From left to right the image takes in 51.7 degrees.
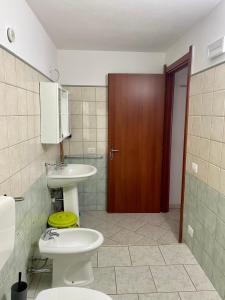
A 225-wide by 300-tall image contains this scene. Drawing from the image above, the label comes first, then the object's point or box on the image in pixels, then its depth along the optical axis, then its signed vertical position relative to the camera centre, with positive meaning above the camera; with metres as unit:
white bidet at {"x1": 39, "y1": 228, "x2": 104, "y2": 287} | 1.77 -1.05
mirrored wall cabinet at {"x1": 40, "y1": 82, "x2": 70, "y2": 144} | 2.17 +0.08
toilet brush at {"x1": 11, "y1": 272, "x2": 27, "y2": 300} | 1.37 -1.01
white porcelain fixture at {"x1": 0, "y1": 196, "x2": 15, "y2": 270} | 1.02 -0.48
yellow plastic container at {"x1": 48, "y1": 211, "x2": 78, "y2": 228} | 2.23 -0.97
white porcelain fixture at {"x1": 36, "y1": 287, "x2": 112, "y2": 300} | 1.27 -0.96
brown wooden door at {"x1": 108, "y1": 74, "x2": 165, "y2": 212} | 3.08 -0.27
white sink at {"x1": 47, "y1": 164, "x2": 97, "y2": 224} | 2.48 -0.63
